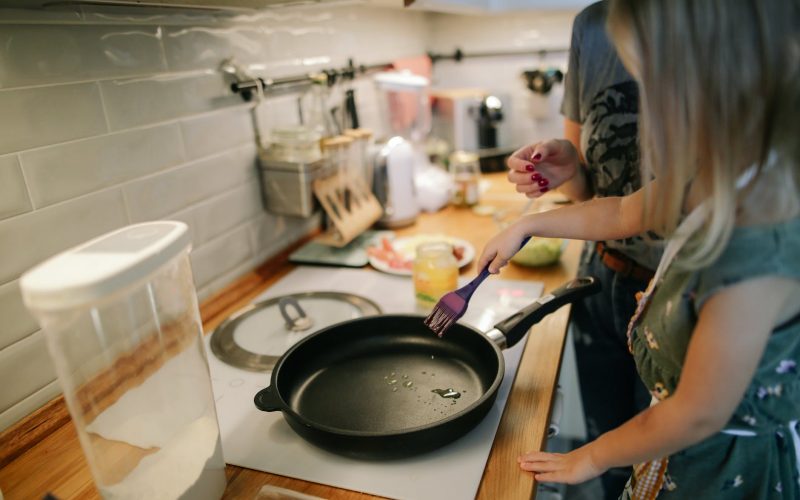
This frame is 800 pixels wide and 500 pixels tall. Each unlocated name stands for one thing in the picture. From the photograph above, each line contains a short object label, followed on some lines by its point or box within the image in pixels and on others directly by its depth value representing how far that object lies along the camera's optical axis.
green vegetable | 1.33
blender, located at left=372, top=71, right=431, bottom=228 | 1.63
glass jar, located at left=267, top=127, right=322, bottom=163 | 1.34
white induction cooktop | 0.72
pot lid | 1.03
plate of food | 1.36
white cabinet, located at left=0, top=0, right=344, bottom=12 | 0.80
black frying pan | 0.74
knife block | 1.43
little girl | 0.54
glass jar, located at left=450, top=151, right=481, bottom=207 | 1.81
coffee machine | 2.19
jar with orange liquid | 1.16
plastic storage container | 0.53
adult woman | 1.06
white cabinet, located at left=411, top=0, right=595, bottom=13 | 1.95
